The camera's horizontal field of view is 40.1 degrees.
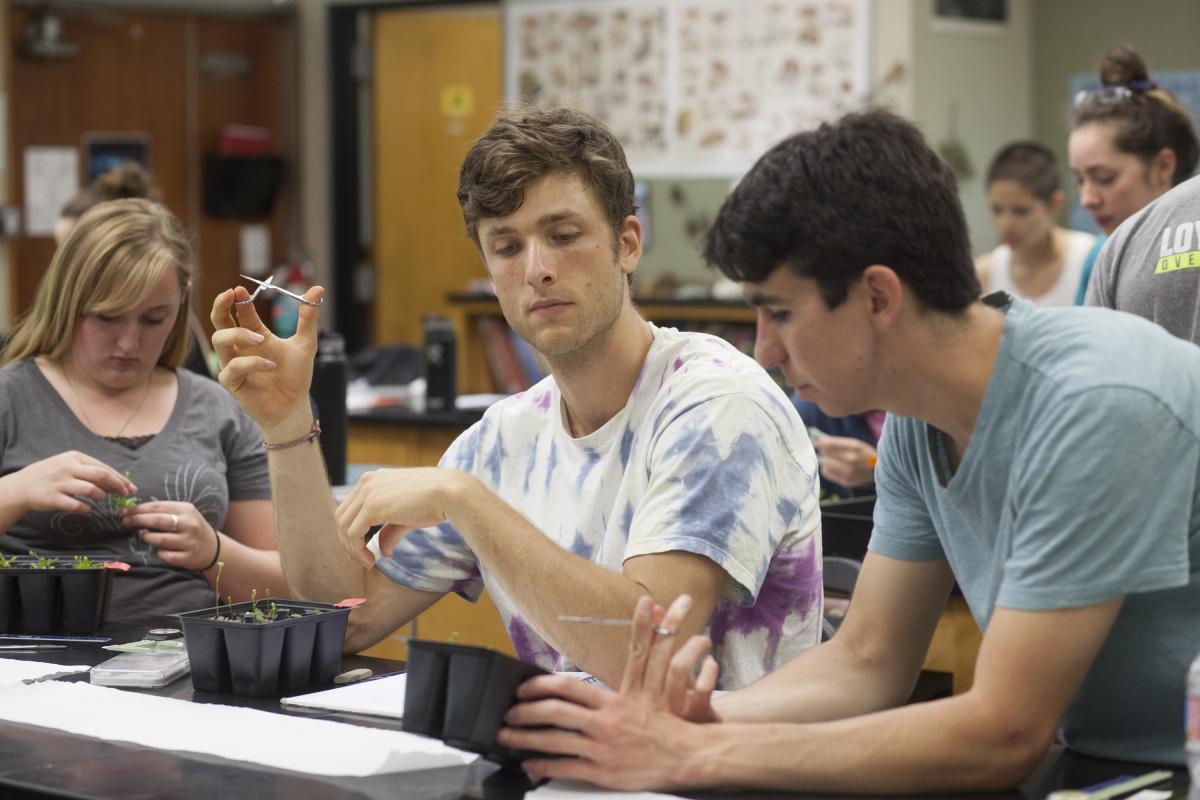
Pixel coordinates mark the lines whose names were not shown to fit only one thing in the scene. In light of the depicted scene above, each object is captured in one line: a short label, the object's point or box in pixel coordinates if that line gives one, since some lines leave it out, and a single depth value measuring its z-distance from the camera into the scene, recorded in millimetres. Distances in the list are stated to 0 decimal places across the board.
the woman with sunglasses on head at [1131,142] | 3654
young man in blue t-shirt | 1534
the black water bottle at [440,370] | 5199
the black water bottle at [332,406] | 3805
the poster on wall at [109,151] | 7512
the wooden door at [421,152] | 8273
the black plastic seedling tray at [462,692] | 1604
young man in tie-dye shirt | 1951
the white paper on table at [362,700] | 1894
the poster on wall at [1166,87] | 6961
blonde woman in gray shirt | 2852
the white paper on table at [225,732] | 1702
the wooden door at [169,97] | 7281
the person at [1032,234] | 5371
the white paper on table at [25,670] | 2105
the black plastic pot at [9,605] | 2373
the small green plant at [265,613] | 2053
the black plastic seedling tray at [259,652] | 1991
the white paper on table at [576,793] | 1572
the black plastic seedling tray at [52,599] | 2369
